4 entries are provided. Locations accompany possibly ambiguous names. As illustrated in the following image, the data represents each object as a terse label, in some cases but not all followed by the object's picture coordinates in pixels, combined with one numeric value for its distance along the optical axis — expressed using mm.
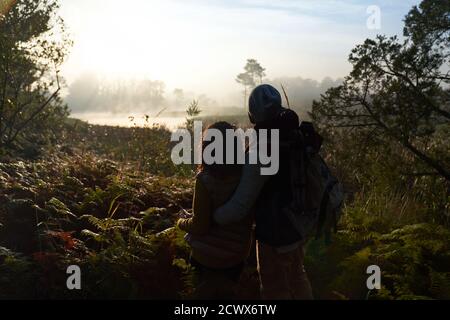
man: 3871
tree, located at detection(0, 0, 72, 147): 11218
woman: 4082
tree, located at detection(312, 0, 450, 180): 7484
